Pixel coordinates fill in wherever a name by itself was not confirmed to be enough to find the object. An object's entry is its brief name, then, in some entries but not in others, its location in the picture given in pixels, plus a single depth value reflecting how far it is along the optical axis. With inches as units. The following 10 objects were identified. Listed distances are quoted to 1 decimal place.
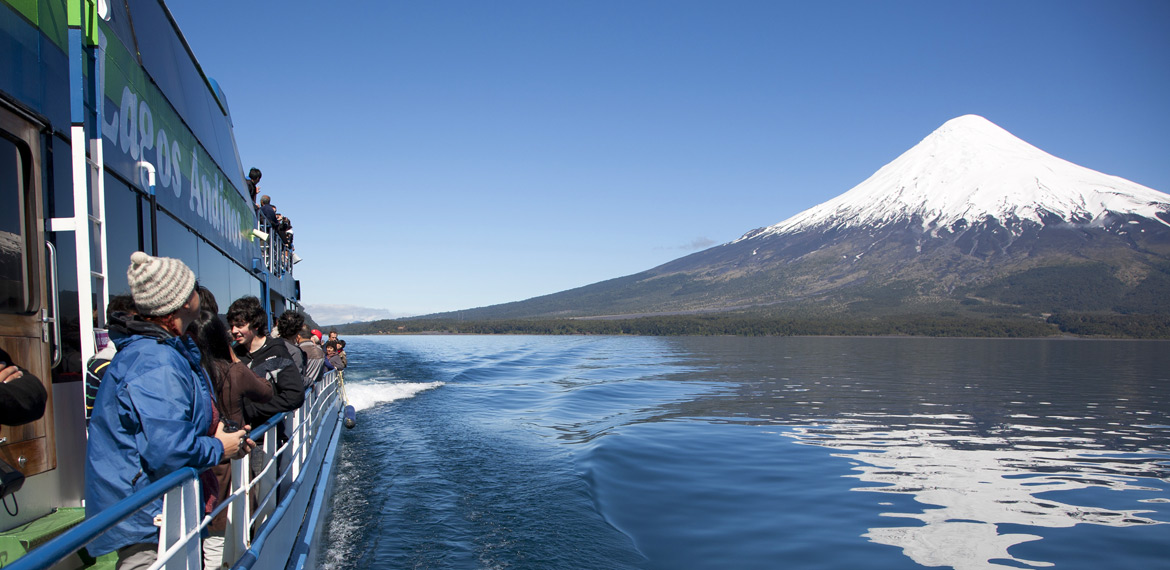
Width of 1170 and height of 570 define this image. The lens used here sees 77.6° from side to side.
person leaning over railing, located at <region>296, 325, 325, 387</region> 314.6
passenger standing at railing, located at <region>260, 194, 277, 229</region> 499.8
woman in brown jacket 153.3
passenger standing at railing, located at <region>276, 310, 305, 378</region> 270.4
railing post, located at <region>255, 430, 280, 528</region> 203.8
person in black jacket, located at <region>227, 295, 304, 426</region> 191.9
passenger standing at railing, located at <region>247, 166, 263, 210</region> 501.7
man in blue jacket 102.7
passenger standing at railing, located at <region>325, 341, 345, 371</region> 629.9
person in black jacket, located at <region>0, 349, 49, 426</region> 118.4
